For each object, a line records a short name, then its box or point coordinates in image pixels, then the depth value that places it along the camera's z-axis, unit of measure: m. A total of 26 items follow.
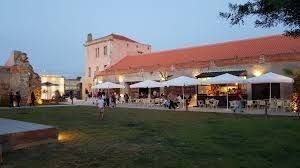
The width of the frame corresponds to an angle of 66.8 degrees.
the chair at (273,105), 14.04
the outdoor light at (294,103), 12.90
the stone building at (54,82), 38.38
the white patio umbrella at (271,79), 13.79
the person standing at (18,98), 19.09
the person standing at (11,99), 19.02
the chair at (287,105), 13.68
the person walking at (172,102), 17.26
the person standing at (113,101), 19.87
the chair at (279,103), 13.87
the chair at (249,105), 14.66
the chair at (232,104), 14.22
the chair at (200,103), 17.27
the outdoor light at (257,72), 17.68
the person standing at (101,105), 11.86
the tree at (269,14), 4.64
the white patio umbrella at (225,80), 14.88
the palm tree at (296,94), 12.81
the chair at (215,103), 16.22
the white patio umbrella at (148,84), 19.21
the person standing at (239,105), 14.06
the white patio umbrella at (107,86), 22.87
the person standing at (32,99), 20.05
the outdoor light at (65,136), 7.04
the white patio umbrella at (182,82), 16.65
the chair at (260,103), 14.78
